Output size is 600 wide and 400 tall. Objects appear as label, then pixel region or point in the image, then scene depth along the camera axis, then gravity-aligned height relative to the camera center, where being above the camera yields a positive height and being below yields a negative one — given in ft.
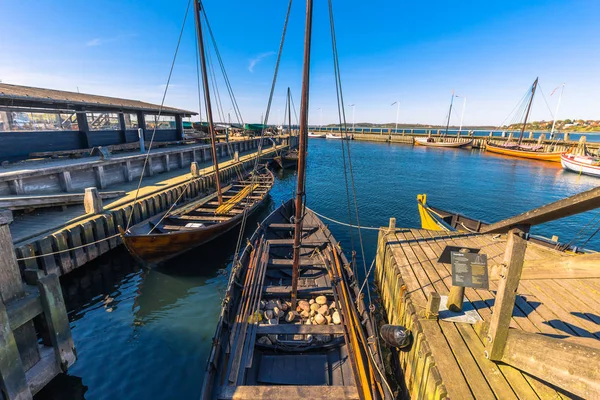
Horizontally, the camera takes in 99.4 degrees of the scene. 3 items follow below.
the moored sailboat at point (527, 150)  149.56 -7.02
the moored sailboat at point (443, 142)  226.79 -3.02
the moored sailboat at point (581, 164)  111.04 -10.30
